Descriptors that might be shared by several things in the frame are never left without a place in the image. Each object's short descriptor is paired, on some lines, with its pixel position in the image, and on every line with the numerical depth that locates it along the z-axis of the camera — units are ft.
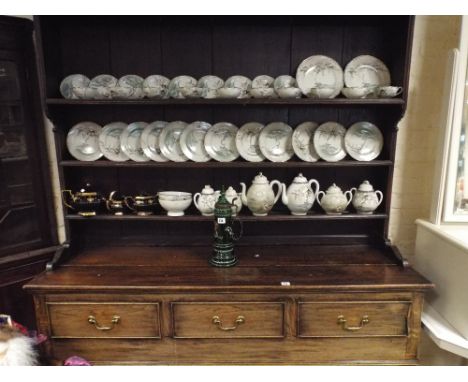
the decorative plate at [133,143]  5.60
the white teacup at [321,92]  5.03
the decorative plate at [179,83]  5.41
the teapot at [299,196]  5.39
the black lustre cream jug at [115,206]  5.58
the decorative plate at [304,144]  5.54
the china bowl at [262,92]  5.04
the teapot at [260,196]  5.37
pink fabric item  4.14
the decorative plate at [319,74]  5.50
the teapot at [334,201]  5.42
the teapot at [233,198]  5.46
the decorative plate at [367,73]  5.48
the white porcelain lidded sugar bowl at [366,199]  5.41
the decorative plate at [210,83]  5.56
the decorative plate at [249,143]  5.58
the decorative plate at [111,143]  5.60
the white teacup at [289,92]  5.00
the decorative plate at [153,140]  5.58
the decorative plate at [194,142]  5.60
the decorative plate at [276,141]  5.56
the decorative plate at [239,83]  5.53
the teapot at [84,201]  5.44
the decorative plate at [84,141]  5.64
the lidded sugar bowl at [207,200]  5.48
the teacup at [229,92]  5.02
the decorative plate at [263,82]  5.55
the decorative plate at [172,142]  5.58
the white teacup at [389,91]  4.91
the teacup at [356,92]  4.97
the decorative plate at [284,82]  5.53
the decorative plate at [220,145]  5.59
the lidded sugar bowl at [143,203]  5.57
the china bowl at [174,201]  5.49
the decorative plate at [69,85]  5.45
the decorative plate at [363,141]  5.50
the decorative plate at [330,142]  5.51
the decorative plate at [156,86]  5.12
